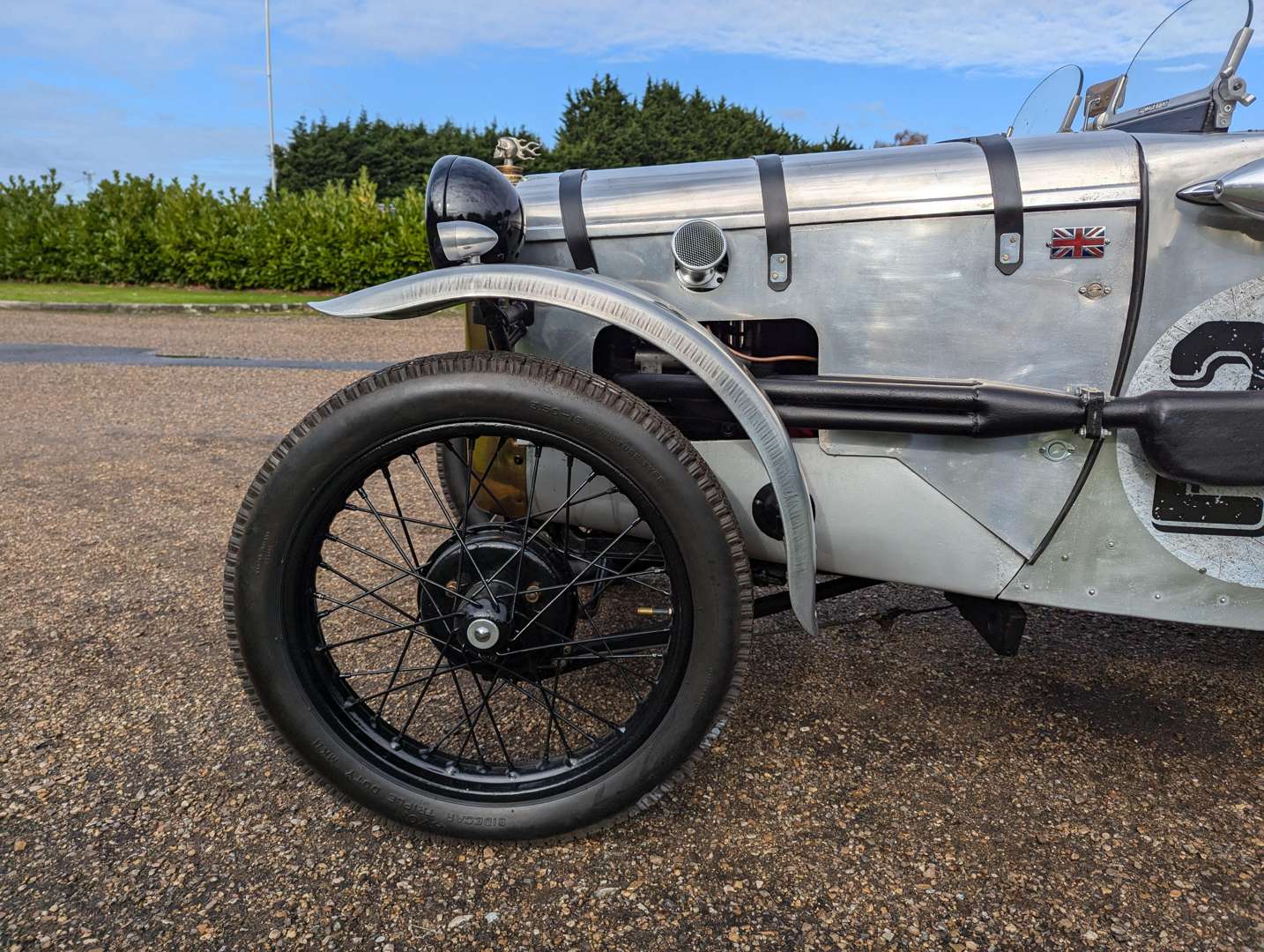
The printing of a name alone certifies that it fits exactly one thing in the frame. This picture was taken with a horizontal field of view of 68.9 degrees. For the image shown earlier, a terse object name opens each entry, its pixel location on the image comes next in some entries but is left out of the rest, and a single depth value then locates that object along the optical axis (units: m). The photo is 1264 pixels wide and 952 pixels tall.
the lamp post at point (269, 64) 35.81
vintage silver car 1.69
